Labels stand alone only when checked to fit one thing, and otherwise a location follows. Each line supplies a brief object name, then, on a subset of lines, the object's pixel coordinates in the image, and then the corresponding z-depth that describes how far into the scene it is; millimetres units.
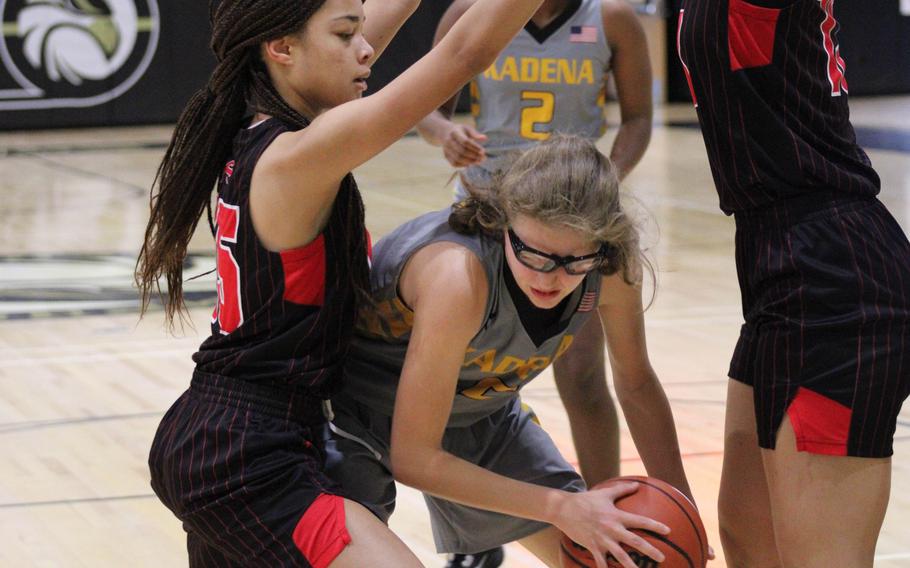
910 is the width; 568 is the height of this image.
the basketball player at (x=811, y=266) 4877
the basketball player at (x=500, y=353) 5155
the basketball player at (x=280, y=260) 4785
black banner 28790
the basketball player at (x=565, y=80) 8371
